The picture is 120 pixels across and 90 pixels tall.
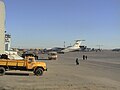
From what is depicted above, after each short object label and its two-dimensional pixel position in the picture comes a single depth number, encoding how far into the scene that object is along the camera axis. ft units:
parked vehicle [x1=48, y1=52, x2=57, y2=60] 120.60
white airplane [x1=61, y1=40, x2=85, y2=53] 274.47
